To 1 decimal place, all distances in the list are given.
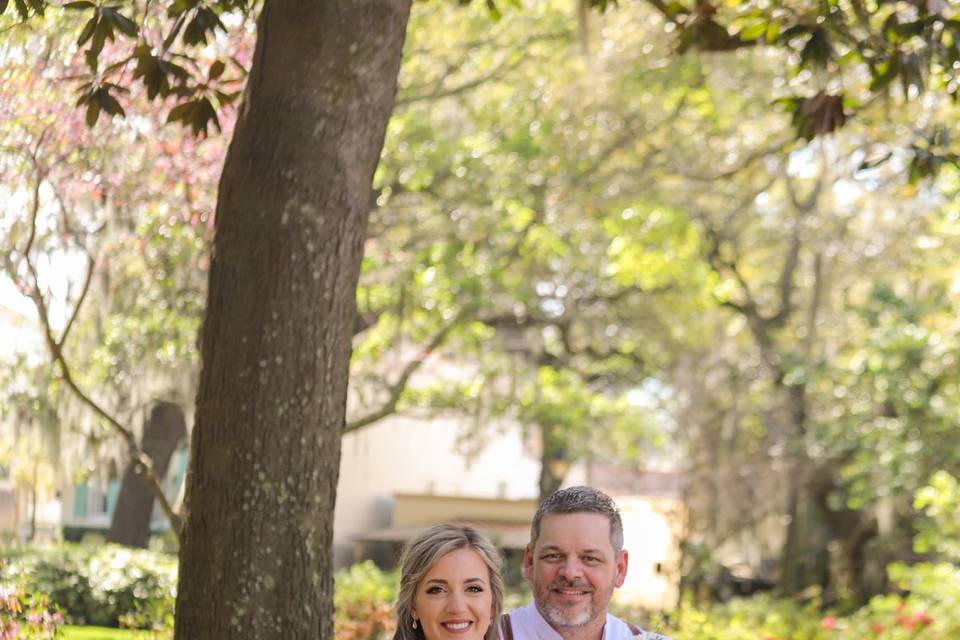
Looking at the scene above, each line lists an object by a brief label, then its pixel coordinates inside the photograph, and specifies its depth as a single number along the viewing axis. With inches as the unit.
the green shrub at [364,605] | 428.5
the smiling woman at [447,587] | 149.0
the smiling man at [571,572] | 163.6
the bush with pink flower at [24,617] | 218.4
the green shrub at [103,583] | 303.9
